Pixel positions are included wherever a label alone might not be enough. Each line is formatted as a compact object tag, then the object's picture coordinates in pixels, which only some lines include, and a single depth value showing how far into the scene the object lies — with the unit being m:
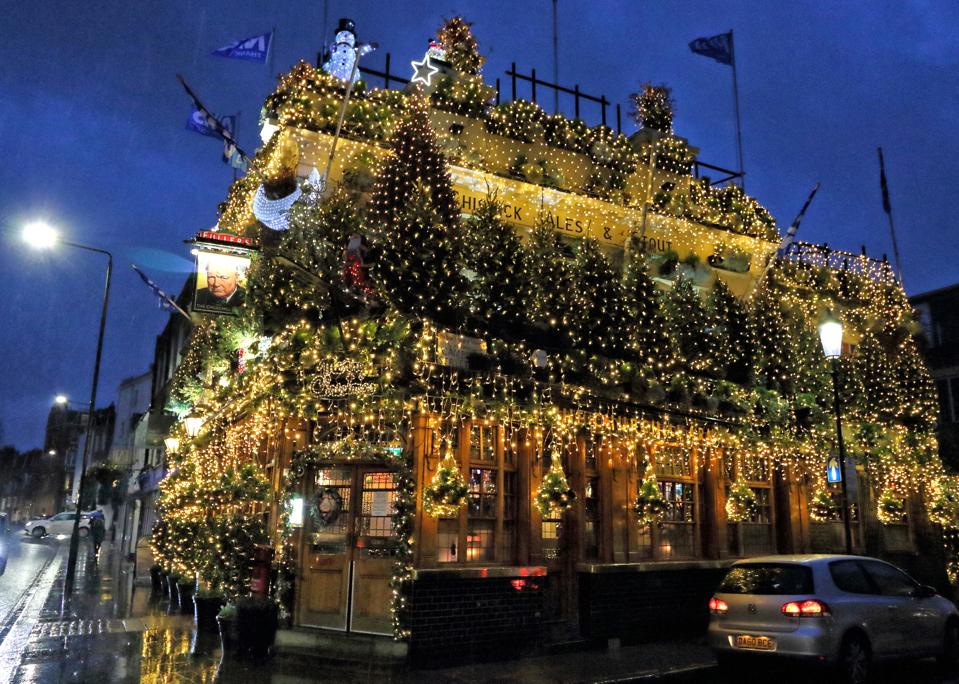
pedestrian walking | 27.98
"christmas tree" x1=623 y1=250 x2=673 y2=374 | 13.35
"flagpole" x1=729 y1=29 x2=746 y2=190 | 18.22
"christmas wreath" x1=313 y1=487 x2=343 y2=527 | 10.94
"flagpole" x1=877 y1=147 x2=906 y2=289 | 20.61
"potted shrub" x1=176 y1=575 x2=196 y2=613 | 14.70
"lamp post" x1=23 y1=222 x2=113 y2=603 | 14.96
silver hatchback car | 8.60
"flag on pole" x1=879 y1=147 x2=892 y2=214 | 21.52
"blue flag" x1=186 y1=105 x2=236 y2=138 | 16.48
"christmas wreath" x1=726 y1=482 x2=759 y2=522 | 13.88
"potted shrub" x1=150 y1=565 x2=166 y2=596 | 18.05
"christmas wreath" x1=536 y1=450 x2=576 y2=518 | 11.12
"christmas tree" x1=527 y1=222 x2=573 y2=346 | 12.32
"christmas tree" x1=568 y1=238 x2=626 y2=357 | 12.81
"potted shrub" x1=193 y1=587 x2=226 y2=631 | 12.43
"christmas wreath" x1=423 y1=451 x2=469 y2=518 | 9.92
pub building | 10.38
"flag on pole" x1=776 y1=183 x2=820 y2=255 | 15.99
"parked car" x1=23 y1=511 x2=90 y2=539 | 43.69
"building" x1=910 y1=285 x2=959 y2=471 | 27.89
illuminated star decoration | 15.35
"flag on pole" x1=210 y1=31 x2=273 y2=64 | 15.41
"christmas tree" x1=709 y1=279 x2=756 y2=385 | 14.84
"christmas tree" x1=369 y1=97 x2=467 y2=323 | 10.82
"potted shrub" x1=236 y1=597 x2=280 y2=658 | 10.09
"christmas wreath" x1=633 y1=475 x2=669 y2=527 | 12.54
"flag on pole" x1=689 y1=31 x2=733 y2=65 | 18.06
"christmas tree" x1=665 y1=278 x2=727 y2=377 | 14.17
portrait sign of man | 12.98
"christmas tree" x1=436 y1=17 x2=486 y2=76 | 15.52
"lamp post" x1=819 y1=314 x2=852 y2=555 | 12.03
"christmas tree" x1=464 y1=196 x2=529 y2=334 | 11.73
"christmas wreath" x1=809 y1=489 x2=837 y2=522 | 15.16
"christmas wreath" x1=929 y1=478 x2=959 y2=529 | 16.98
